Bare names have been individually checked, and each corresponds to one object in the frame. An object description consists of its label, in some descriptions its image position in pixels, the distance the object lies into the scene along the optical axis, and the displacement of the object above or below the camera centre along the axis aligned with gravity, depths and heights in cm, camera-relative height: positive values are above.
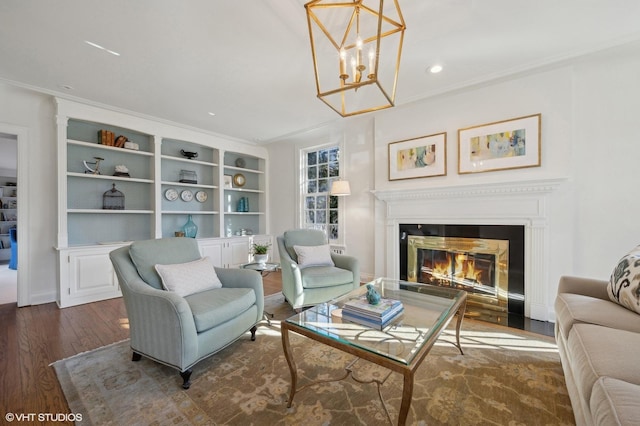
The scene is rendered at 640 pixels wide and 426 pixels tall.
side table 284 -62
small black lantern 376 +18
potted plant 317 -52
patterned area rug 141 -109
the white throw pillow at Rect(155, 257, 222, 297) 199 -51
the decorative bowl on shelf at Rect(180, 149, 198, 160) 448 +97
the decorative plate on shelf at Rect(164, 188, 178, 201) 439 +29
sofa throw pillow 154 -43
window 460 +39
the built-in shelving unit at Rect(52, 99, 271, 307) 327 +32
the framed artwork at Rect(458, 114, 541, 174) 271 +72
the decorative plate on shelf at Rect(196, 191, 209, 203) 483 +29
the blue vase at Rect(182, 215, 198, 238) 445 -29
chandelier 155 +143
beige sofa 87 -61
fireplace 279 -60
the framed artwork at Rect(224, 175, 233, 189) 506 +59
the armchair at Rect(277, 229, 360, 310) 274 -69
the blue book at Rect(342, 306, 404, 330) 155 -65
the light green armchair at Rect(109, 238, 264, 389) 165 -67
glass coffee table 120 -67
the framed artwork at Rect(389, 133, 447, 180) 325 +70
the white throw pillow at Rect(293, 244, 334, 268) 309 -52
